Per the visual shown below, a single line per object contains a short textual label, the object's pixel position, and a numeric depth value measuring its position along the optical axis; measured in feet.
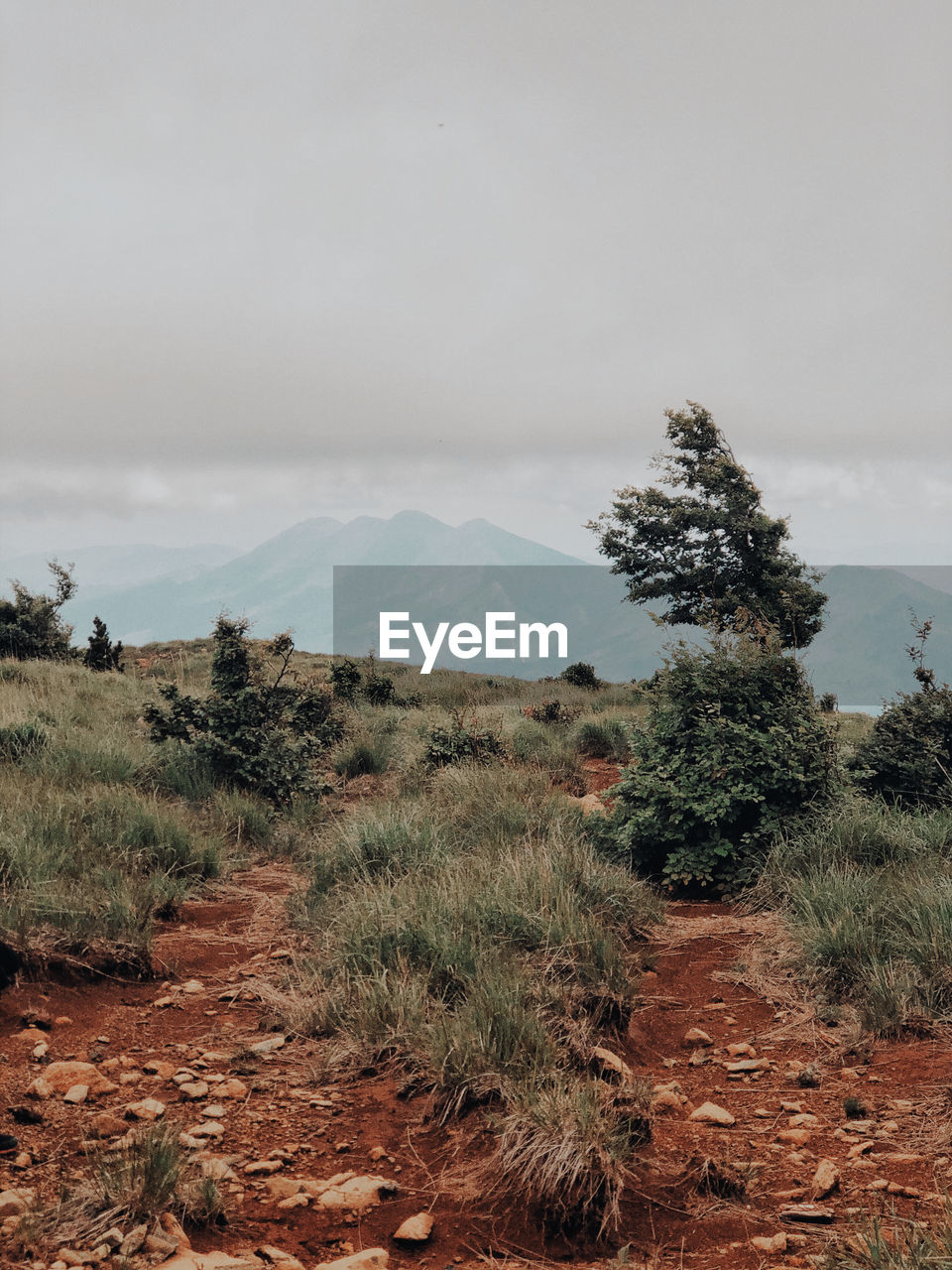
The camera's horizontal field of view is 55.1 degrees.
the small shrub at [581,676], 82.69
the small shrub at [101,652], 64.28
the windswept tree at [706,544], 93.25
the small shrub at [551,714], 51.62
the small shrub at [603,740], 42.63
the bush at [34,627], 67.67
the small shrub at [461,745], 36.32
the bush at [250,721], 31.35
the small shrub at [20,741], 29.17
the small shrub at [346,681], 55.52
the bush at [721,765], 23.16
